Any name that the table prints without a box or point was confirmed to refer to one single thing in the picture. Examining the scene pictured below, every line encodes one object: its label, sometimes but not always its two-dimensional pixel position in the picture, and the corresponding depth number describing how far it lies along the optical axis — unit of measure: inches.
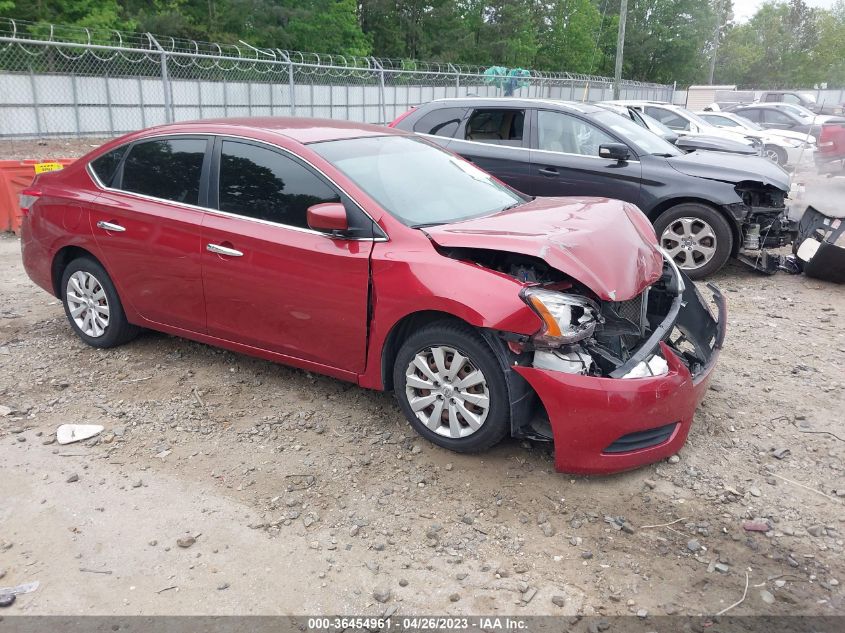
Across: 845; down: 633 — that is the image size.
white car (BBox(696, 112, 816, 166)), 668.1
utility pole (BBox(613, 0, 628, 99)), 989.7
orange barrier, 360.2
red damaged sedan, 135.8
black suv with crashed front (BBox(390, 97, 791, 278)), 277.6
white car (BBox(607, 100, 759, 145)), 576.1
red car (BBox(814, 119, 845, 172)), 581.0
